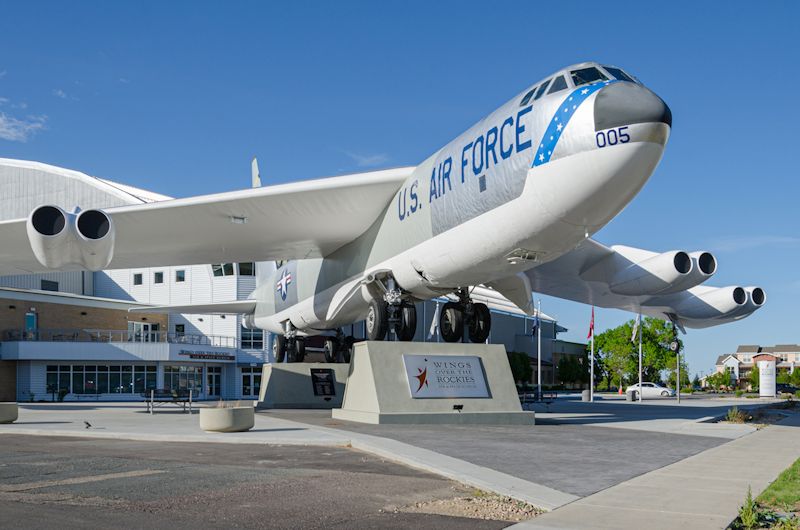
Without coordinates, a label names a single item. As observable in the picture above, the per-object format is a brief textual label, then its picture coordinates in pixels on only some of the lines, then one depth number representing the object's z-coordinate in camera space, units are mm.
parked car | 58031
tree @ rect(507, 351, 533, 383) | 73438
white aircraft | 12367
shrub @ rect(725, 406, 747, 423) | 19125
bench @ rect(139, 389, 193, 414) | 24234
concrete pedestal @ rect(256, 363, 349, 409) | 24250
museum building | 44406
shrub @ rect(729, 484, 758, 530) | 5961
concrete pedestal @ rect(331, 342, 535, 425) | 16641
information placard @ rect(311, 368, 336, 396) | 24672
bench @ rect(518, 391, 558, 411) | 26061
